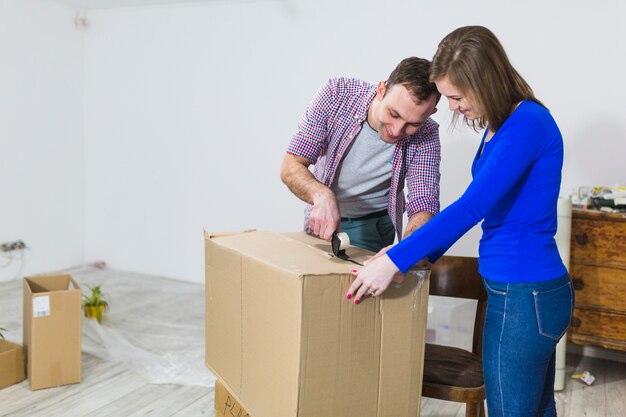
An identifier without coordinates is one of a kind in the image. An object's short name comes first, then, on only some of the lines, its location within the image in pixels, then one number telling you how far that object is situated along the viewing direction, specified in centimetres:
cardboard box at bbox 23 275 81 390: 246
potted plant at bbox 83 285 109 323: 334
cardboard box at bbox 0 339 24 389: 251
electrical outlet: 421
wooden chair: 158
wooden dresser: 257
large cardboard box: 114
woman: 116
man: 167
